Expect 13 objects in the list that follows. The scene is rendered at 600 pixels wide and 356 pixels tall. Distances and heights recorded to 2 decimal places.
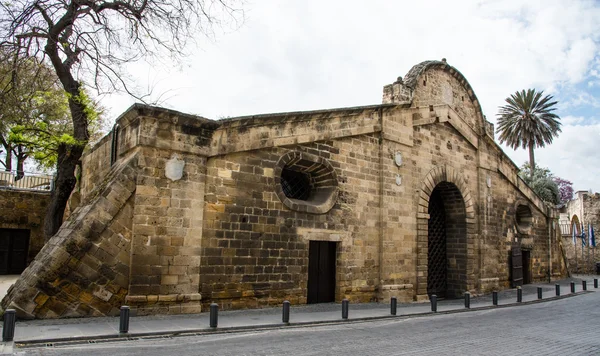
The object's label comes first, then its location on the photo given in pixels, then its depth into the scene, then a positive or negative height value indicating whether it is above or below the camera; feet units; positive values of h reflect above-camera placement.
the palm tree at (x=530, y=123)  141.59 +41.92
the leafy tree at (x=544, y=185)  138.92 +21.95
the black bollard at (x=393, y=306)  40.84 -4.81
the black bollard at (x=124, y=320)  26.53 -4.43
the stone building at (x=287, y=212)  31.81 +3.43
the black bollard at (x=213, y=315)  29.73 -4.47
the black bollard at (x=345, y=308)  36.86 -4.64
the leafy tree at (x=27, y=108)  43.06 +16.77
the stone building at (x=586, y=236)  104.99 +5.22
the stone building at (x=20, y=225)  61.62 +2.12
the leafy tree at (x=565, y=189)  200.24 +30.41
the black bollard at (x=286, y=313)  33.09 -4.65
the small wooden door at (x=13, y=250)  61.41 -1.29
